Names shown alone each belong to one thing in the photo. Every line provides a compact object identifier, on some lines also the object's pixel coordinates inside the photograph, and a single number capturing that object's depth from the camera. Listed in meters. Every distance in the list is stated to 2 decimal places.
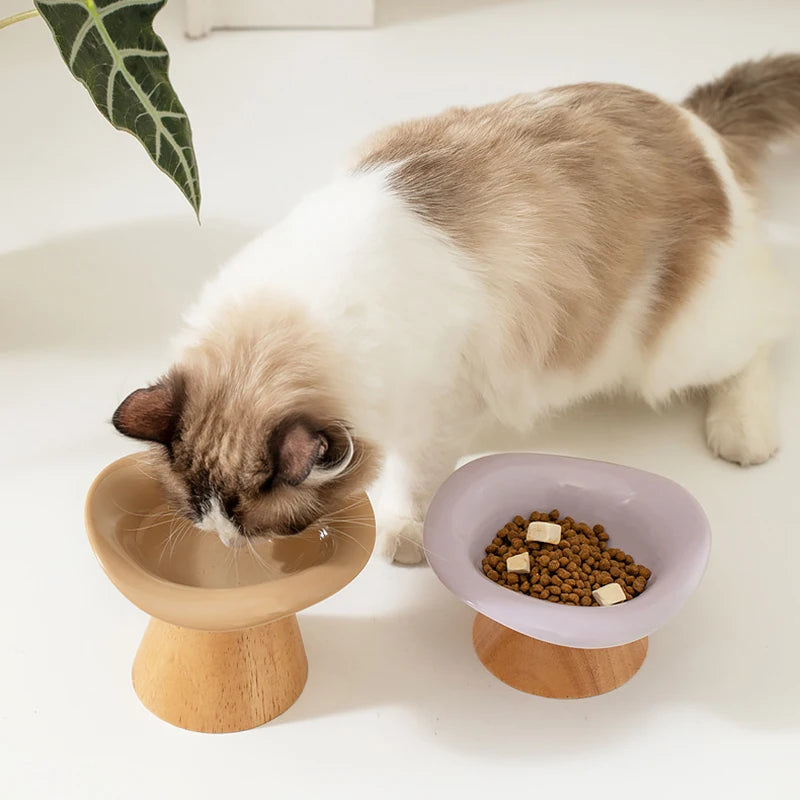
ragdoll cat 1.28
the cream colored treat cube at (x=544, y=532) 1.52
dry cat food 1.45
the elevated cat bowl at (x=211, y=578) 1.35
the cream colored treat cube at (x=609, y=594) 1.42
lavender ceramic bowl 1.33
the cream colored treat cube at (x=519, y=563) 1.46
